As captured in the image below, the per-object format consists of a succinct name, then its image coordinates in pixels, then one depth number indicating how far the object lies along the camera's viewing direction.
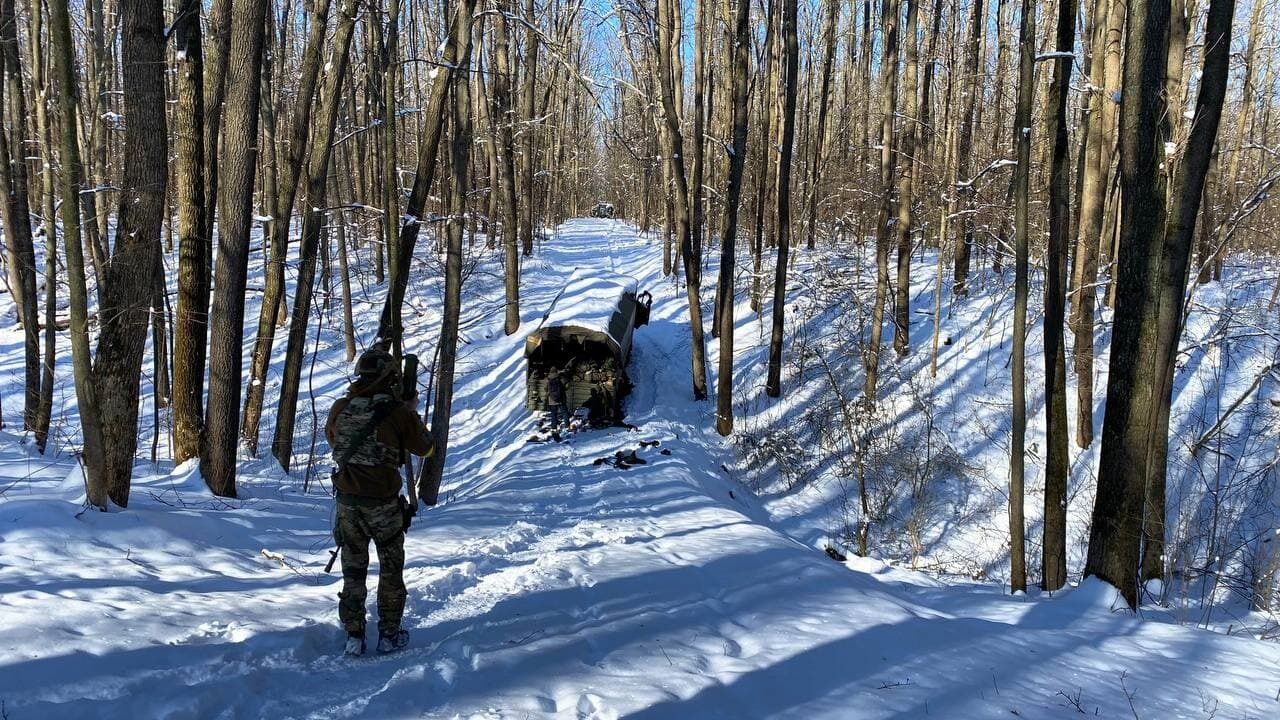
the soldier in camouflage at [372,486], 4.27
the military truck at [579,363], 13.32
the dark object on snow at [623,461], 10.81
